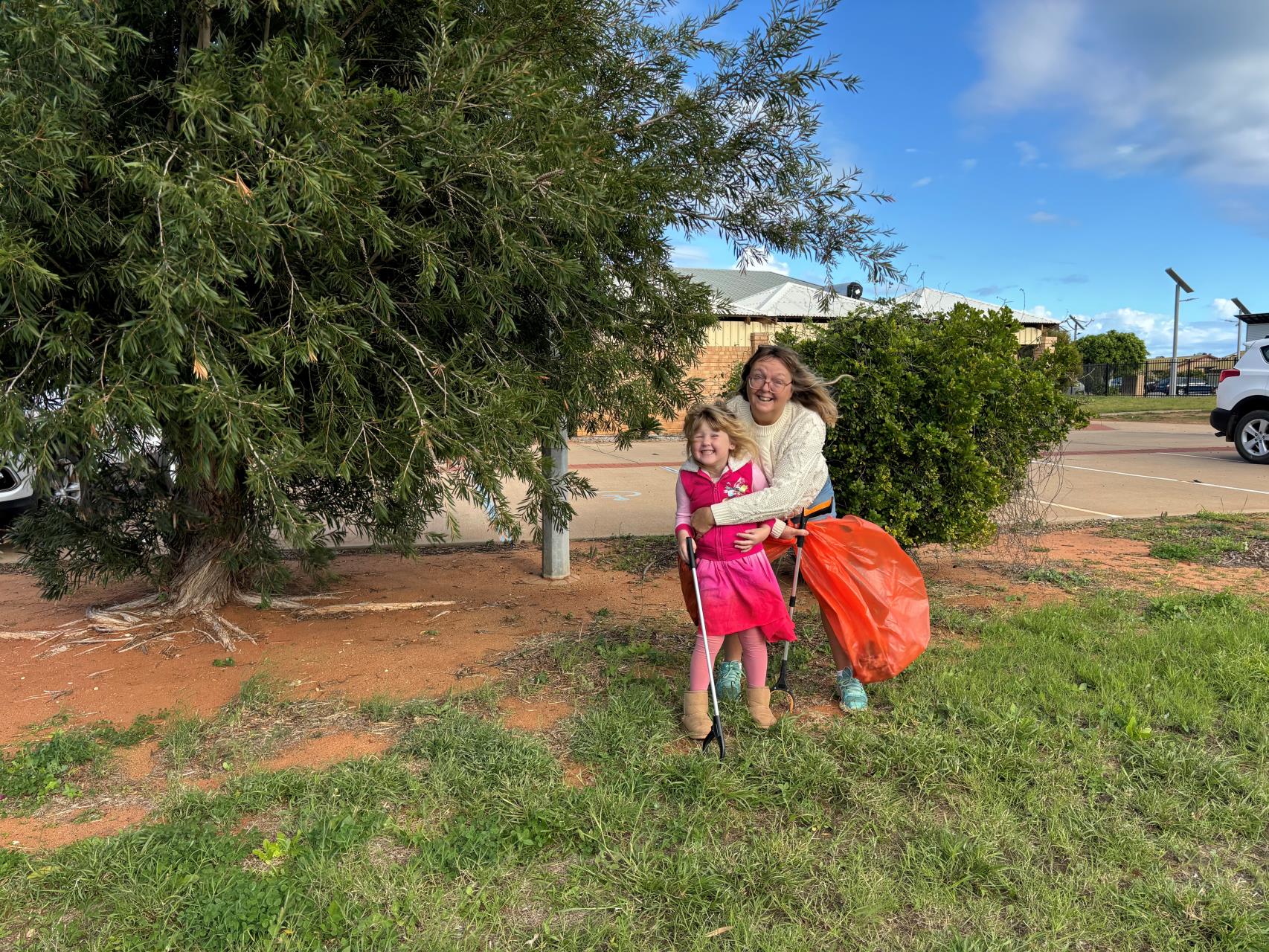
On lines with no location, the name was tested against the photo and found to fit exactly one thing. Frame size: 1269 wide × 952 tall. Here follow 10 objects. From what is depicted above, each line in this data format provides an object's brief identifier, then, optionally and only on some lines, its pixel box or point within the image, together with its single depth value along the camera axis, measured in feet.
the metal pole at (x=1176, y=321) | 119.14
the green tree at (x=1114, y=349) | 133.08
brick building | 62.32
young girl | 11.69
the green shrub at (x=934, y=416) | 17.12
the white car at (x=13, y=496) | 23.86
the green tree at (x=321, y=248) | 8.95
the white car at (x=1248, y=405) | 44.04
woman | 11.82
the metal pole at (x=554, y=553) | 20.58
